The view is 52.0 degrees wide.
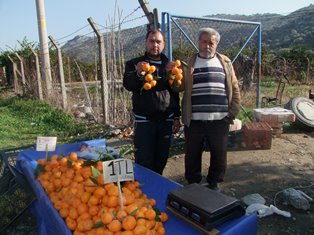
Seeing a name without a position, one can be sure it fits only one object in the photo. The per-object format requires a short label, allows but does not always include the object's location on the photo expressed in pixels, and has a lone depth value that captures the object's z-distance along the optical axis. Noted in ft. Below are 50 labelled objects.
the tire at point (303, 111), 21.02
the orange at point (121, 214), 6.79
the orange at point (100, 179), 7.92
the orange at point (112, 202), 7.29
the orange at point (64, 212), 7.61
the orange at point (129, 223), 6.52
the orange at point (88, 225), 6.88
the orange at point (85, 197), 7.69
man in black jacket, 9.99
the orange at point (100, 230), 6.63
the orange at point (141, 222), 6.61
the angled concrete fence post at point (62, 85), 29.81
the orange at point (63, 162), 9.34
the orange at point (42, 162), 9.61
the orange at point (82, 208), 7.44
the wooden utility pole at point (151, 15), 15.76
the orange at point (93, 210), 7.38
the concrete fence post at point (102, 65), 20.62
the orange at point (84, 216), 7.22
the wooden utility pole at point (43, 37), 35.91
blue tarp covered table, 6.92
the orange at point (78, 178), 8.48
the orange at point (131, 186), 8.27
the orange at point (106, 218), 6.70
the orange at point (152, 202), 7.82
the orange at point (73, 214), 7.39
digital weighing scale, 6.59
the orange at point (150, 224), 6.70
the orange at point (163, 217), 7.26
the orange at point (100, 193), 7.63
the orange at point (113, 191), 7.48
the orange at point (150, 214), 6.89
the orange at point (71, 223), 7.23
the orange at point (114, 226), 6.52
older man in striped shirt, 10.64
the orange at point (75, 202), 7.64
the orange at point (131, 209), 6.84
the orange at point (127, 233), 6.43
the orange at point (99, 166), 8.62
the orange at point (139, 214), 6.76
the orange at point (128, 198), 7.42
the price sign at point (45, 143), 10.04
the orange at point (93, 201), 7.55
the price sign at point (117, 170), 7.21
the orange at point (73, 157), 9.44
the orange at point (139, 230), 6.45
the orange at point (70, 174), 8.79
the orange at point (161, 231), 6.81
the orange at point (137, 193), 8.11
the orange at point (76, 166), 9.03
